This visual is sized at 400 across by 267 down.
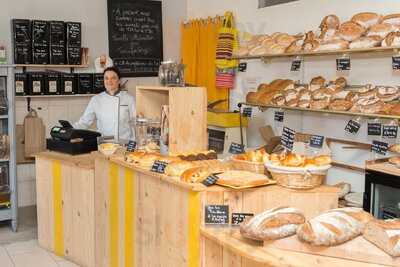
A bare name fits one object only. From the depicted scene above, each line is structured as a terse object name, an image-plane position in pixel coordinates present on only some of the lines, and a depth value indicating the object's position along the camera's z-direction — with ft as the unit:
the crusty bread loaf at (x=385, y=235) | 5.55
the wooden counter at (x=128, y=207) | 7.59
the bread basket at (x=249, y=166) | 8.32
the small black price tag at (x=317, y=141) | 12.14
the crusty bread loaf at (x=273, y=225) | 6.15
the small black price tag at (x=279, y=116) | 13.91
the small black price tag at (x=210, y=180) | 7.61
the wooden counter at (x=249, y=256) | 5.64
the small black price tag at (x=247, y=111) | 15.17
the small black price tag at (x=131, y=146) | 10.62
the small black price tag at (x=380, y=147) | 11.02
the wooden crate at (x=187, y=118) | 9.68
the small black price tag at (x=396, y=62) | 10.85
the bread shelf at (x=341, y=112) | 10.53
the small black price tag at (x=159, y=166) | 8.63
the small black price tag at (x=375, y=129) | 11.41
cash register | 13.46
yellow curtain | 17.76
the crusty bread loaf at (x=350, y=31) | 11.46
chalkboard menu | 19.19
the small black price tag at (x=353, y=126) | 11.59
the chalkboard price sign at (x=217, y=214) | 7.41
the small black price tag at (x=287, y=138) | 11.30
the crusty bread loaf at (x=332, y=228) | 5.79
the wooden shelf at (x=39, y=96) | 17.52
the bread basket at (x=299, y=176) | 7.46
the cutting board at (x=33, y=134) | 17.66
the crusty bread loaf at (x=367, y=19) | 11.43
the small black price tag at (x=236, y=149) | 9.49
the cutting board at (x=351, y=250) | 5.57
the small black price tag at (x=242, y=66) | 15.89
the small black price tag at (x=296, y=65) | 13.50
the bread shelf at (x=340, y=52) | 10.74
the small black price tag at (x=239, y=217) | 7.30
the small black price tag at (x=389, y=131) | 11.06
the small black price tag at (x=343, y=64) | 12.07
